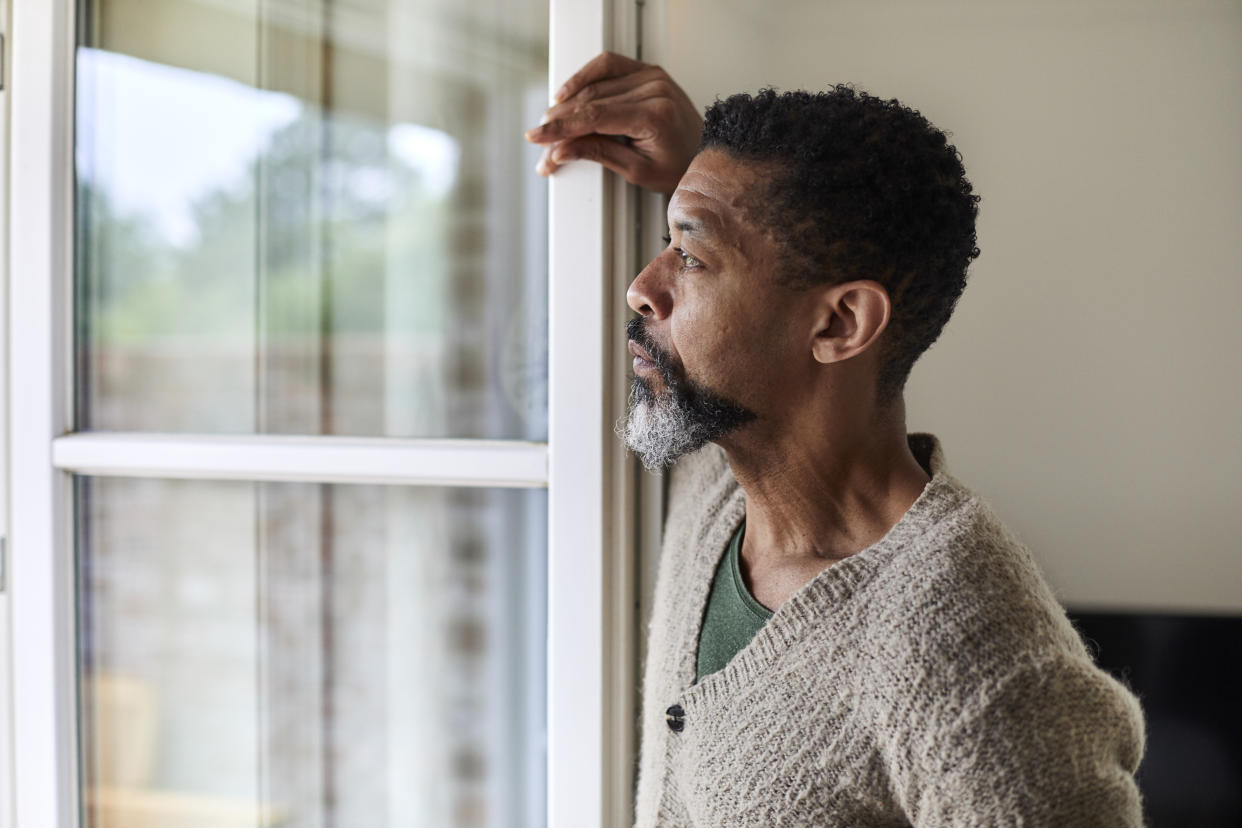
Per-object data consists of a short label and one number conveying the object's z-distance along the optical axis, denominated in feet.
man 2.23
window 3.53
